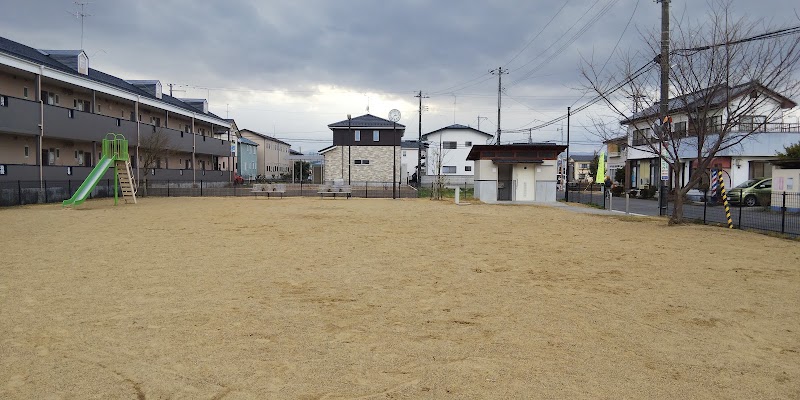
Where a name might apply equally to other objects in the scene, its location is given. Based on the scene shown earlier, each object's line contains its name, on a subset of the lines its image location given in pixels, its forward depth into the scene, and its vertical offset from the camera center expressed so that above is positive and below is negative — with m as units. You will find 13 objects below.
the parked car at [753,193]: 24.73 -0.57
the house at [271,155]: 73.88 +3.60
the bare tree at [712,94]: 14.39 +2.57
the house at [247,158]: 63.94 +2.54
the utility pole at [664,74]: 16.84 +3.49
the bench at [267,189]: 32.38 -0.77
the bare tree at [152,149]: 30.89 +1.79
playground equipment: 22.76 +0.43
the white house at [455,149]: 56.91 +3.34
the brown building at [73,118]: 23.22 +3.23
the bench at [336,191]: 32.62 -0.79
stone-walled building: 50.69 +2.61
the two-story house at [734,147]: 14.68 +1.96
